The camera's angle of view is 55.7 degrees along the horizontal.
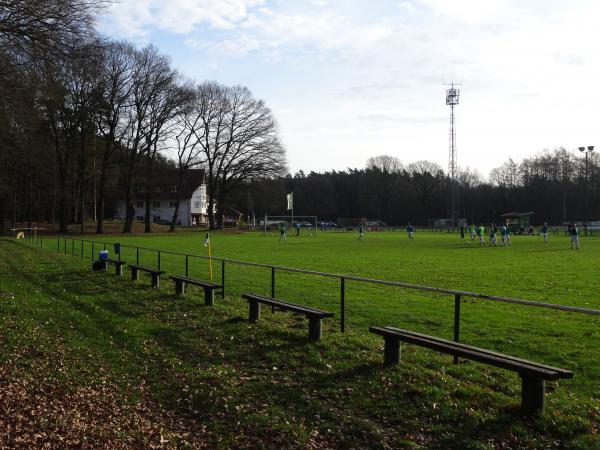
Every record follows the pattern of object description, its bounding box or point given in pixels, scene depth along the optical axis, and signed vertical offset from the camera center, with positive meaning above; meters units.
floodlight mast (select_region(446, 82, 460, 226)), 77.44 +15.12
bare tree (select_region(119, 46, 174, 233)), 56.59 +9.88
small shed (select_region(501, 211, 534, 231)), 65.93 -0.80
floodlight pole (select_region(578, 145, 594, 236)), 94.65 +2.15
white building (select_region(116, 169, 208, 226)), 97.12 +1.54
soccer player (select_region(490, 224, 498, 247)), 39.88 -1.56
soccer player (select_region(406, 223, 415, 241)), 49.49 -1.61
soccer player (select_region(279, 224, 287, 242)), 49.93 -2.03
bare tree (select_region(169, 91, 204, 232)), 67.05 +6.95
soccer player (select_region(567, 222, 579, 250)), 34.06 -1.30
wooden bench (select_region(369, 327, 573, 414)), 5.19 -1.47
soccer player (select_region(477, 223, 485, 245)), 40.50 -1.35
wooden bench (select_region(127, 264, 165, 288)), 14.81 -1.68
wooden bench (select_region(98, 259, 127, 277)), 17.32 -1.73
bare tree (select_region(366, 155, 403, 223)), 121.38 +6.08
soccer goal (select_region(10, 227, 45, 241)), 51.59 -1.96
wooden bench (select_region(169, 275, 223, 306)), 11.85 -1.65
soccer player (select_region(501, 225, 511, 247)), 38.41 -1.58
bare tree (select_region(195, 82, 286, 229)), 69.38 +8.57
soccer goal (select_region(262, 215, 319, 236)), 70.01 -2.14
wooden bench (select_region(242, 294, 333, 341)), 8.49 -1.56
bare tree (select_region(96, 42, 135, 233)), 52.60 +9.91
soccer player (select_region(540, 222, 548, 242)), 45.03 -1.44
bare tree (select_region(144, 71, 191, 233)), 57.78 +11.04
